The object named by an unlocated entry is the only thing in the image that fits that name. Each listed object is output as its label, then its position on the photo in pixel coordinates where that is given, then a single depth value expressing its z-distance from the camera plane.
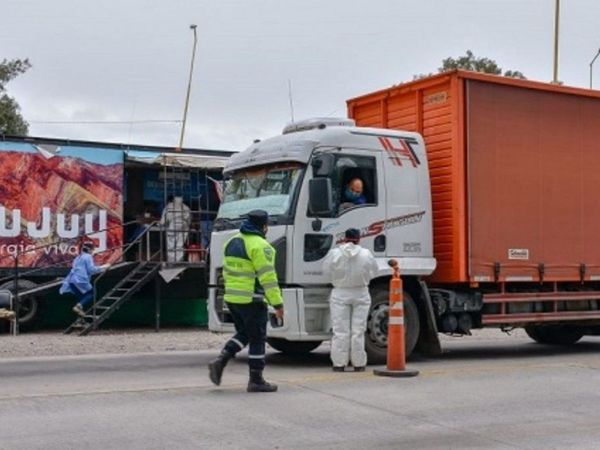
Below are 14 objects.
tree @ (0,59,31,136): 35.72
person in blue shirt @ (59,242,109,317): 17.42
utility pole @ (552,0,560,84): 26.17
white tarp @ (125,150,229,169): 19.53
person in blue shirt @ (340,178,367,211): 11.51
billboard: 18.34
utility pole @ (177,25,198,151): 26.78
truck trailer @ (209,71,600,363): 11.28
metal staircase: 17.23
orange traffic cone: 10.48
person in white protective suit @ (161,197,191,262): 19.88
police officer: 9.24
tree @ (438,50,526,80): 42.38
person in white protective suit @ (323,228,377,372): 10.77
